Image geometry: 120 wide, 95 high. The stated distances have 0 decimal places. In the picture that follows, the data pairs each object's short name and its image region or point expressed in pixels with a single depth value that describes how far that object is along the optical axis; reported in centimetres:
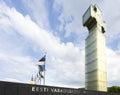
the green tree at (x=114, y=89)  2712
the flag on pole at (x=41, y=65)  1490
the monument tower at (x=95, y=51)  2362
